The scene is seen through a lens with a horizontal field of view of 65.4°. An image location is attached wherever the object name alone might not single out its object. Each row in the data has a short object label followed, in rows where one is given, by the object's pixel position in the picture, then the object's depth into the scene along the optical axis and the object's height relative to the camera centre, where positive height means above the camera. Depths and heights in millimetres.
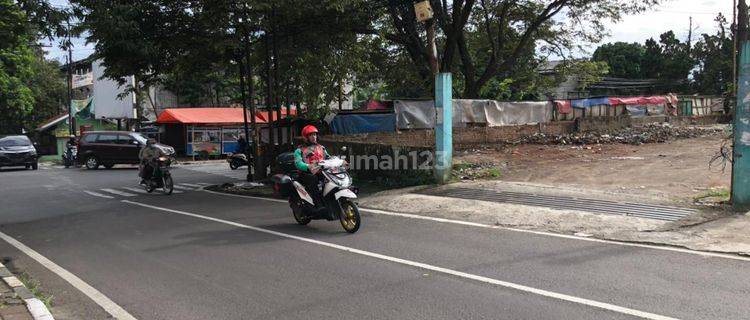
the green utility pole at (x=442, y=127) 13445 +310
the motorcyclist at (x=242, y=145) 26094 -150
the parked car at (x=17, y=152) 28758 -455
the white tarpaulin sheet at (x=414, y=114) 19172 +883
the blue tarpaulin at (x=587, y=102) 26828 +1736
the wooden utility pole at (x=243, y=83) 18281 +1917
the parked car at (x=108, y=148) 28547 -278
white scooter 8688 -850
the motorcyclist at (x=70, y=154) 31672 -609
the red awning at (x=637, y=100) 29375 +2050
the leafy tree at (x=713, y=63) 46875 +6234
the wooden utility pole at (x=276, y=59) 16258 +2478
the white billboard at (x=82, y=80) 50469 +5526
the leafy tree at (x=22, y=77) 11289 +3233
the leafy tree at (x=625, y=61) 55688 +7490
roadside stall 35469 +760
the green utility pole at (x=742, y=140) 9430 -26
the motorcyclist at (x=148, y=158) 16328 -439
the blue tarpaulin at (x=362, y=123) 19141 +593
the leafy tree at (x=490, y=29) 22594 +4780
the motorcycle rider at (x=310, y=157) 9148 -250
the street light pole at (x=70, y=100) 39312 +2958
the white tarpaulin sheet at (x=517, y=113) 22125 +1101
